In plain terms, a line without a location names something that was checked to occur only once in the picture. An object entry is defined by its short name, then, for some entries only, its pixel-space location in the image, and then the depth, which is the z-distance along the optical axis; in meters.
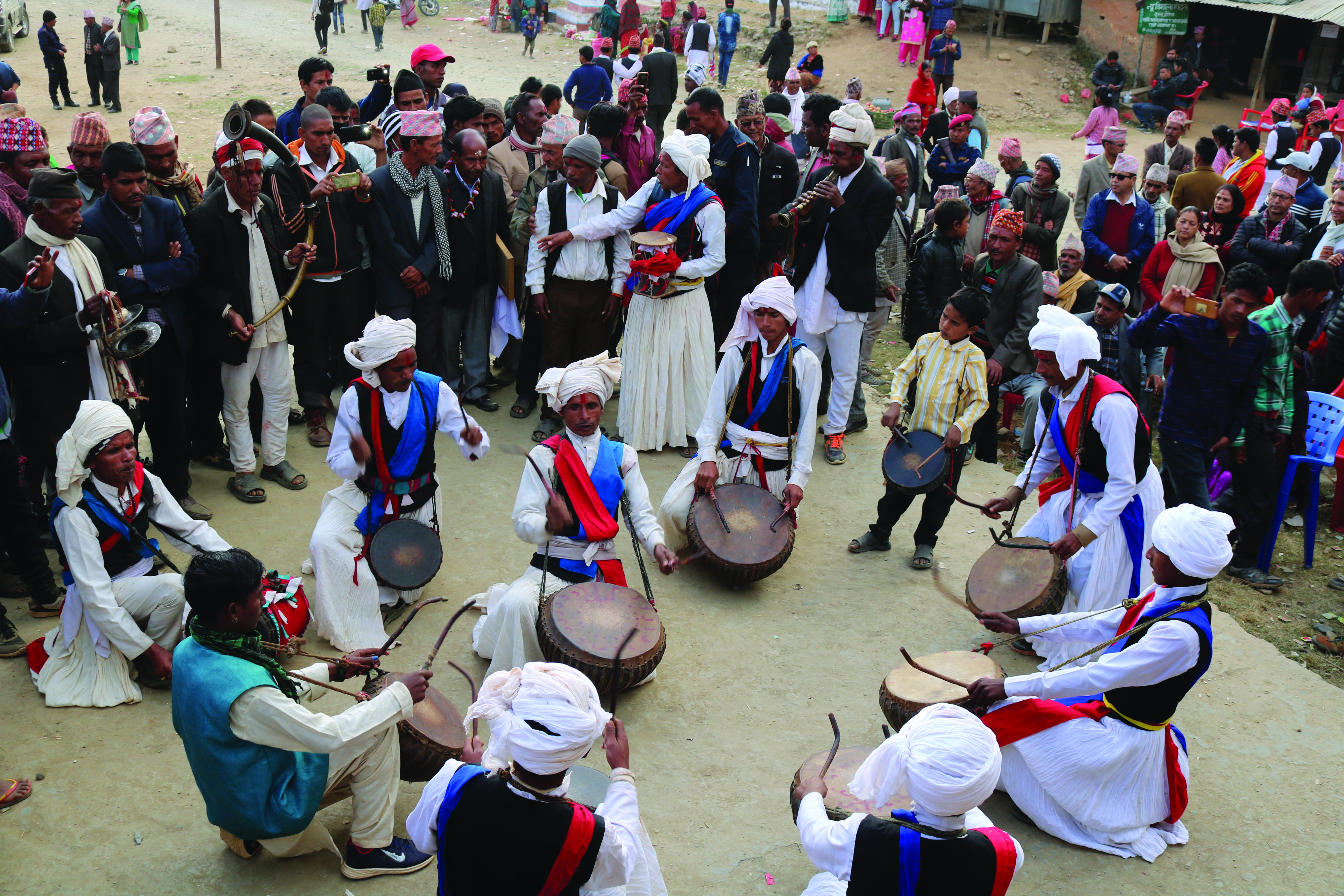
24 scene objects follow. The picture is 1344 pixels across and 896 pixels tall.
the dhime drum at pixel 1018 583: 4.89
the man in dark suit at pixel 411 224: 7.03
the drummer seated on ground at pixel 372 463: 5.11
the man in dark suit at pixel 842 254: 7.20
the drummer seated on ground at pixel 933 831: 2.78
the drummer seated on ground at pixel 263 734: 3.29
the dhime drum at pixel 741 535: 5.65
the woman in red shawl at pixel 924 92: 16.14
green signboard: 21.23
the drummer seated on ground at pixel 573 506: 4.87
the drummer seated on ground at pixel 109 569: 4.39
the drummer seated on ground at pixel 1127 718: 3.89
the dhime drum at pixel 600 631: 4.41
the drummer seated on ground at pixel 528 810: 2.77
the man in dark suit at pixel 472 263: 7.29
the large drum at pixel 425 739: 3.80
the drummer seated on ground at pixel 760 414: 5.84
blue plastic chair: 6.51
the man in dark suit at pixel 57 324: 5.13
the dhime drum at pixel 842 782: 3.47
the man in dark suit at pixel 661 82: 11.62
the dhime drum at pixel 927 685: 4.26
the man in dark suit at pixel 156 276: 5.59
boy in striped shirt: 5.94
